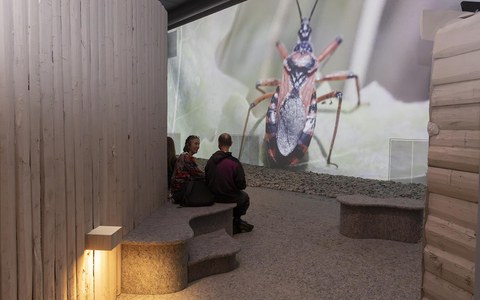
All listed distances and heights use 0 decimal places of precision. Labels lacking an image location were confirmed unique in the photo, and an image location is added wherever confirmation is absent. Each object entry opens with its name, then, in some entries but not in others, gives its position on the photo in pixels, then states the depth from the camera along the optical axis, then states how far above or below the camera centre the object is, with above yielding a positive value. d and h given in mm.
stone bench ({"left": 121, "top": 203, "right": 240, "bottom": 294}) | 3586 -1103
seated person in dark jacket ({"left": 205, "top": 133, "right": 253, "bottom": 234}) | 5316 -484
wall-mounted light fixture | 2803 -704
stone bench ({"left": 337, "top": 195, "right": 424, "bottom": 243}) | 5188 -1005
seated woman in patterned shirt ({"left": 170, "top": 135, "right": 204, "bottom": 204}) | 5238 -426
